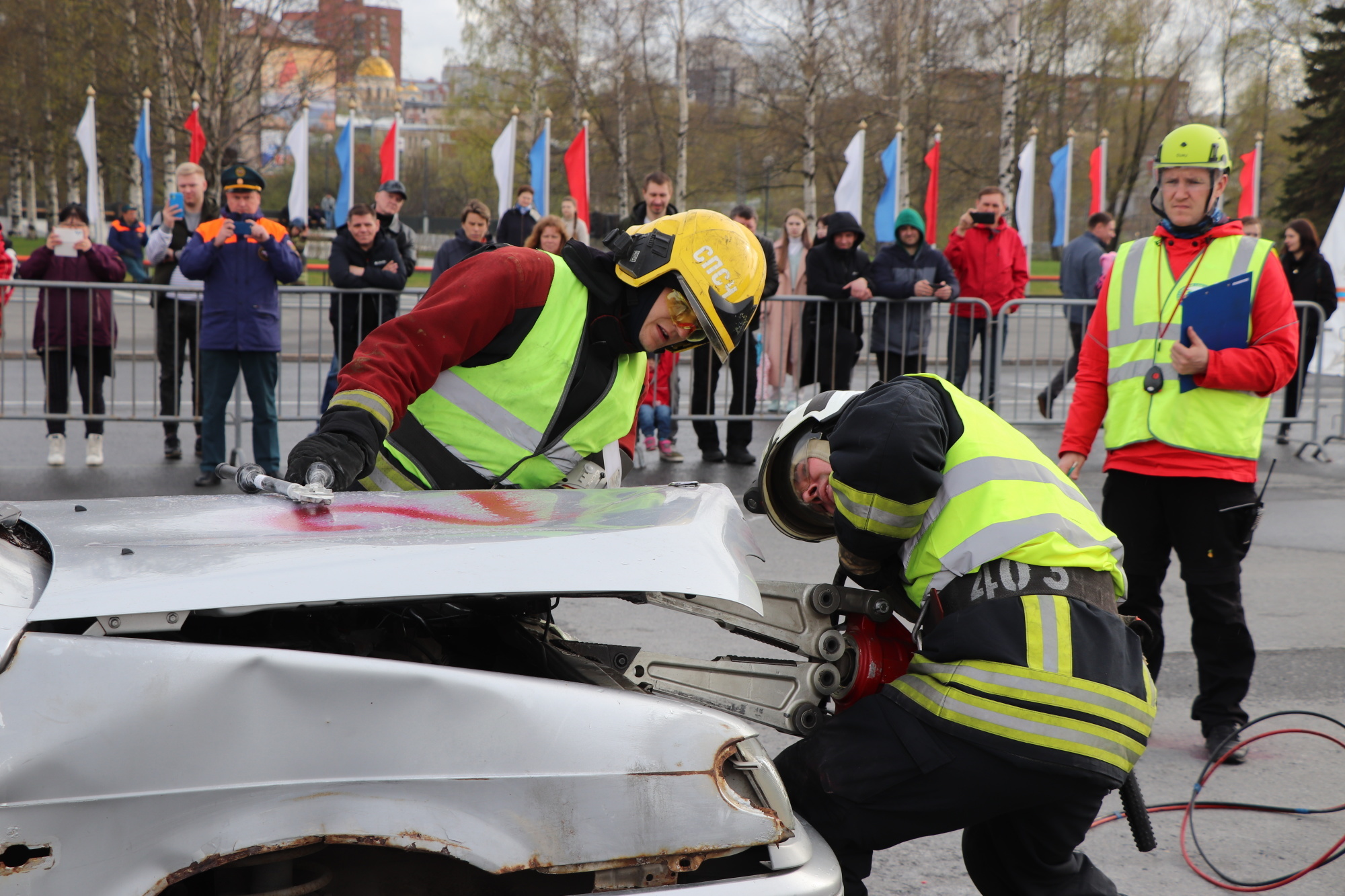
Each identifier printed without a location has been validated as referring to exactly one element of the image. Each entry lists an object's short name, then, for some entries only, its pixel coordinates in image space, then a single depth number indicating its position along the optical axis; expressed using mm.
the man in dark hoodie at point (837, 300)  8797
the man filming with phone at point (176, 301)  7836
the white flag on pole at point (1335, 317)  10594
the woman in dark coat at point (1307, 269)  10805
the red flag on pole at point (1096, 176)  15703
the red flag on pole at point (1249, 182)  15562
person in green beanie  8867
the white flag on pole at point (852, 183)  13695
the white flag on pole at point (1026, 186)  15000
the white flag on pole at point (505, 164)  13844
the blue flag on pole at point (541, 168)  14242
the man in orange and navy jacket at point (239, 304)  7090
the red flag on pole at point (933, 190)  14938
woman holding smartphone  7688
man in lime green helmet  3645
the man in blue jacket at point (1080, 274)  9633
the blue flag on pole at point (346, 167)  15617
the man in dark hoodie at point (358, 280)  8133
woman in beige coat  8984
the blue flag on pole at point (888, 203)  13586
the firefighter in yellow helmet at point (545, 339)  2680
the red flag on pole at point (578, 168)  13633
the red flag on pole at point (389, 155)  15000
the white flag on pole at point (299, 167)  14352
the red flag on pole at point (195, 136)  13531
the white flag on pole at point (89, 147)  14945
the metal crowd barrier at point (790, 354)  7930
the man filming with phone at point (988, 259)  9711
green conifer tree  29562
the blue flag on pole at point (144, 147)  15977
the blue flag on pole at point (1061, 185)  15922
